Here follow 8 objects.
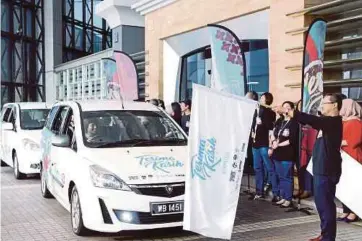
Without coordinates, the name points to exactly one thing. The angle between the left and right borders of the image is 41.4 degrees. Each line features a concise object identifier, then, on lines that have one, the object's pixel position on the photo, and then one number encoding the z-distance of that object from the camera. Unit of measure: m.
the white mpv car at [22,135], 10.19
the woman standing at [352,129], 6.18
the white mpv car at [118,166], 5.32
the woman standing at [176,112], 10.44
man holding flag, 5.10
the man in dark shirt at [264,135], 7.55
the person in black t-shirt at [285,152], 7.03
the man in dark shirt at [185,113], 9.46
